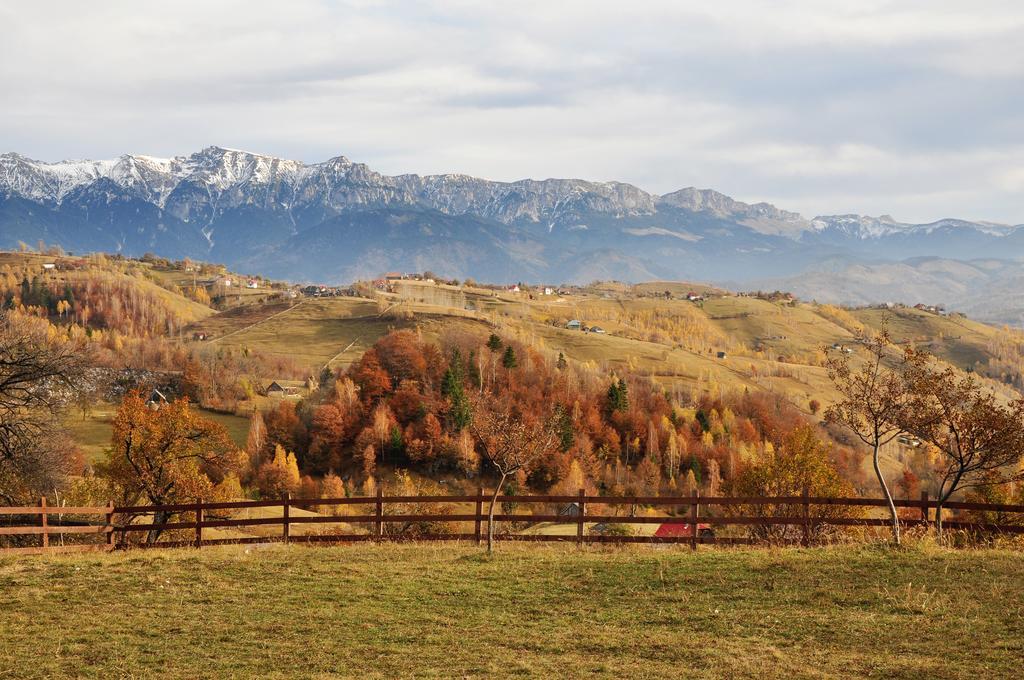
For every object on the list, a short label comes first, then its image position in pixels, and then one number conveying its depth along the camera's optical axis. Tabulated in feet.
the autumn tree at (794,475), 168.86
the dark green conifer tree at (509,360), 416.87
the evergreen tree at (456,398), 363.15
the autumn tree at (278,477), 333.42
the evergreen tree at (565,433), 369.42
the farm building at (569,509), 273.40
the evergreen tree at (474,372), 399.85
